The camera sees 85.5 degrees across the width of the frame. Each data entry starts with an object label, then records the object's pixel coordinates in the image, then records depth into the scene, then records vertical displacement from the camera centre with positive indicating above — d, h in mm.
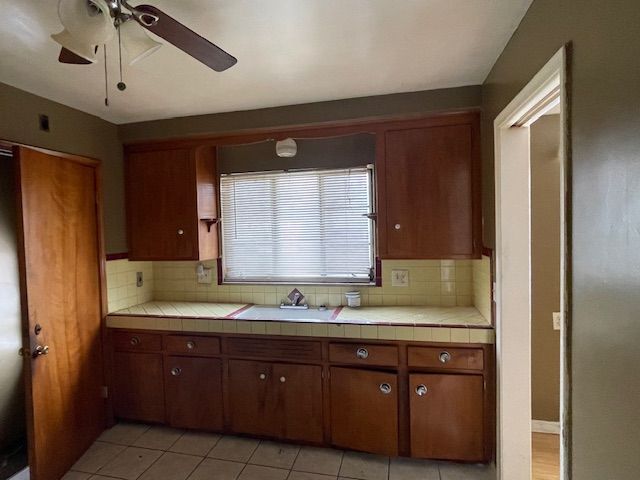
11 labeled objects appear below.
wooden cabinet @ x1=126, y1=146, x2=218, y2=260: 2664 +260
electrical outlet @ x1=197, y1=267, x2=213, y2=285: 3014 -340
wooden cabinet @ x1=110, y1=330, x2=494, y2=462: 2074 -1037
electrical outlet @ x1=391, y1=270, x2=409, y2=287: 2645 -363
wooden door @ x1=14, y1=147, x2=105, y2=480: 1957 -405
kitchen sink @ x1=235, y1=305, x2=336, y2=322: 2373 -585
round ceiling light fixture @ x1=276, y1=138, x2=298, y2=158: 2547 +640
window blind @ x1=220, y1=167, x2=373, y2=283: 2771 +62
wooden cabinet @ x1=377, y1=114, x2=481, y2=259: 2221 +264
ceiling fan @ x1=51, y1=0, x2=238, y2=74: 1013 +678
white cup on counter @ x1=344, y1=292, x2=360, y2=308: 2639 -512
